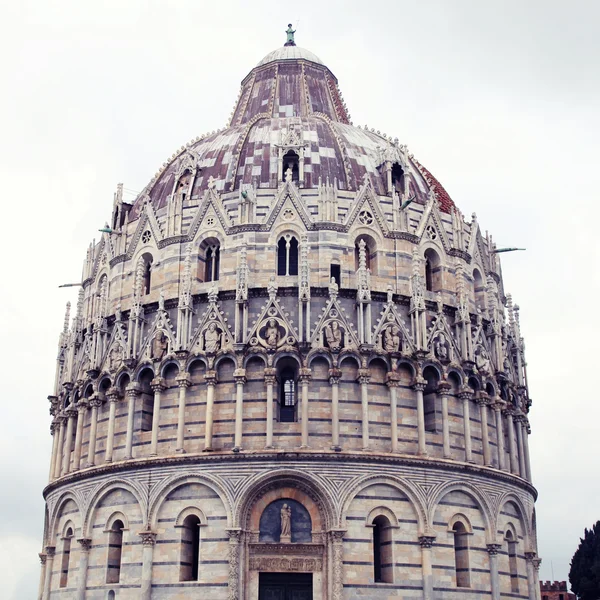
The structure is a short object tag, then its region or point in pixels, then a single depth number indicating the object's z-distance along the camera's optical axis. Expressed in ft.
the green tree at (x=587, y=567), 172.76
